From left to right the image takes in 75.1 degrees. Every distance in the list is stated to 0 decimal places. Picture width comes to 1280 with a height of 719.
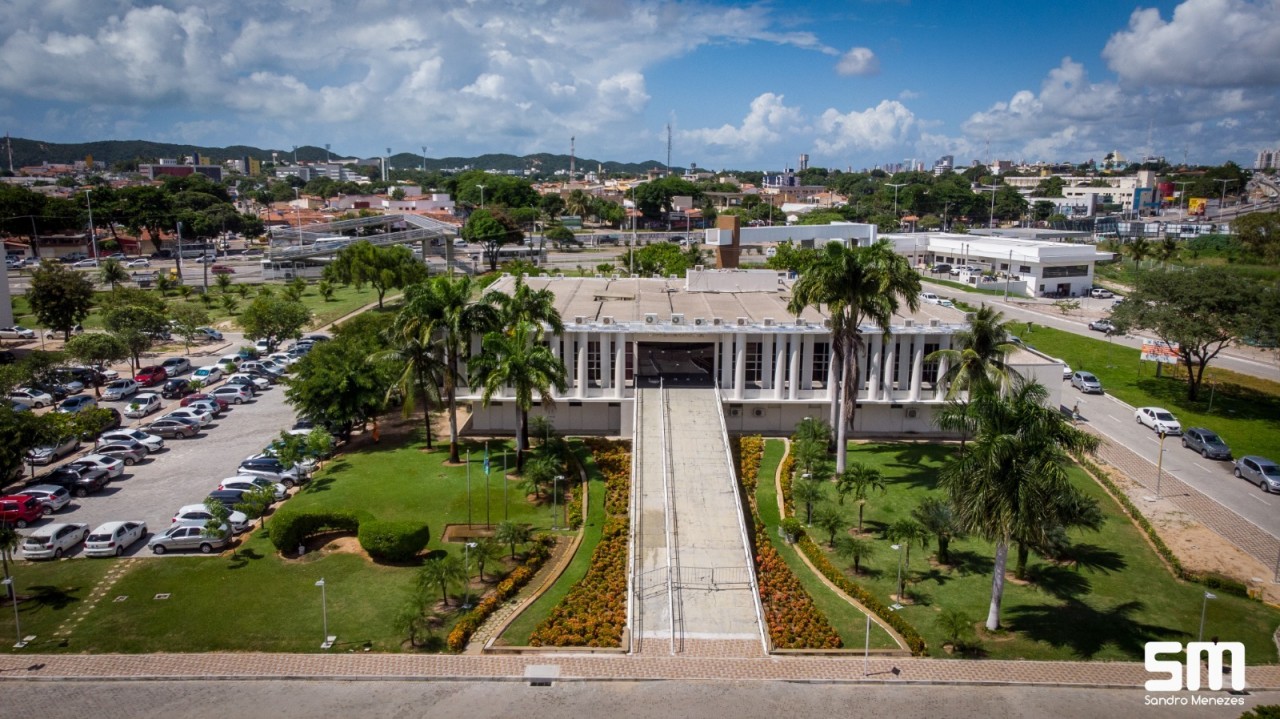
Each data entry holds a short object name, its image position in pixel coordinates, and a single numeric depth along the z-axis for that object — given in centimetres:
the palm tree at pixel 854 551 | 2719
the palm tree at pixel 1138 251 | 9300
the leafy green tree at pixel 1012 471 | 2197
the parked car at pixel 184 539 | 2861
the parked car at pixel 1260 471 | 3425
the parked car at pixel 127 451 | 3744
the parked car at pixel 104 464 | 3488
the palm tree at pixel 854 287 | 3344
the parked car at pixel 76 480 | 3378
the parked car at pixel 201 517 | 2958
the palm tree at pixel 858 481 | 3084
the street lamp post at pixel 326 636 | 2300
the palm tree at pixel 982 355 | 3198
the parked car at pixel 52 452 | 3669
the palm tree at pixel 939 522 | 2748
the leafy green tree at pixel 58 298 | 5766
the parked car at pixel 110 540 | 2819
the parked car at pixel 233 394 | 4759
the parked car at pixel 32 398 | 4578
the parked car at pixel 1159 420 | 4197
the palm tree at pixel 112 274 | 8150
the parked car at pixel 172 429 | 4128
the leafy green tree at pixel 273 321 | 5822
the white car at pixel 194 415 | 4268
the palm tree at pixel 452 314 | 3538
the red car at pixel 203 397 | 4618
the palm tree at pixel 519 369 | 3341
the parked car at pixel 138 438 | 3844
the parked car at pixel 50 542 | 2802
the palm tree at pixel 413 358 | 3572
